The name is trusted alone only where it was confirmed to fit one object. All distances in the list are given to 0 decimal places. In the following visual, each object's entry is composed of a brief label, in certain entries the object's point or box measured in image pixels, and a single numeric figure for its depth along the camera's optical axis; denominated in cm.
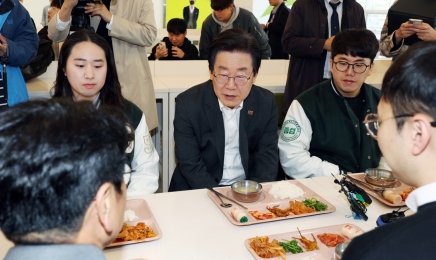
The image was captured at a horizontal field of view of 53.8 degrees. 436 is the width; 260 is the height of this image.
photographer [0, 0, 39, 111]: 204
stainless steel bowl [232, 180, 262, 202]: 149
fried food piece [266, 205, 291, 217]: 141
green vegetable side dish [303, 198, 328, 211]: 144
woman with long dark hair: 173
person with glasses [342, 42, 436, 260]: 70
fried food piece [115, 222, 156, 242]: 120
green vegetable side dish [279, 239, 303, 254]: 119
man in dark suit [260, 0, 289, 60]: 459
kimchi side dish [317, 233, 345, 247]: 123
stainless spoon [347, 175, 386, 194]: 159
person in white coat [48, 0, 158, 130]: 241
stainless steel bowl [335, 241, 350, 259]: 114
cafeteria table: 116
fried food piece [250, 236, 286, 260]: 115
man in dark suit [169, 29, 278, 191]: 184
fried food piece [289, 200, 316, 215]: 142
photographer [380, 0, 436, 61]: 252
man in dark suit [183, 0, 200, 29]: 681
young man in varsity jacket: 199
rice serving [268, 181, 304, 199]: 154
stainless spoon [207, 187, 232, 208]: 144
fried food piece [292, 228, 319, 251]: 121
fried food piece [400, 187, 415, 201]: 154
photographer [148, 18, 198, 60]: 413
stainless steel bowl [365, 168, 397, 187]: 164
